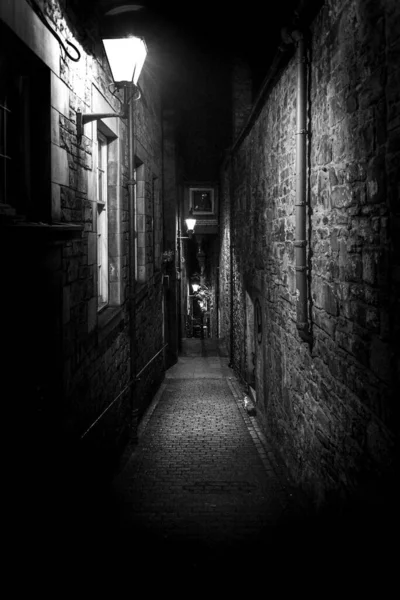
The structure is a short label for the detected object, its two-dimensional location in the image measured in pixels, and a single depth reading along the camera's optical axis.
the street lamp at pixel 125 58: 5.11
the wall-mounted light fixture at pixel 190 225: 16.45
